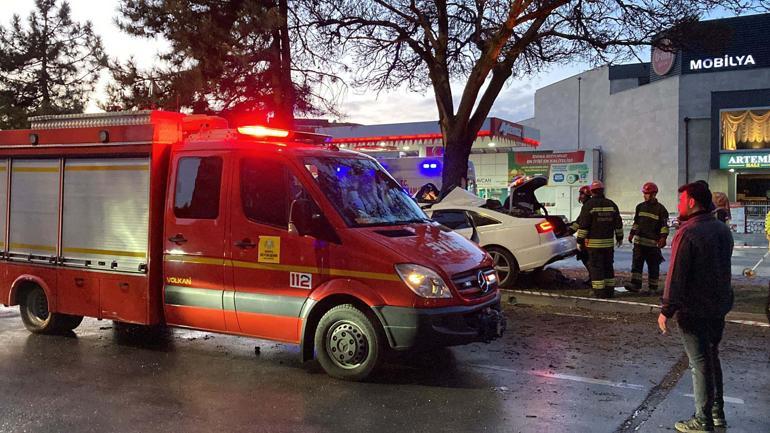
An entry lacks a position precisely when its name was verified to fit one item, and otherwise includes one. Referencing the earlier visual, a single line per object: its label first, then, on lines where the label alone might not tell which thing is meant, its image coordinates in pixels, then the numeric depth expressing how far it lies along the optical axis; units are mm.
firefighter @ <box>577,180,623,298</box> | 9820
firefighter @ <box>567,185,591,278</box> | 10724
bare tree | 12297
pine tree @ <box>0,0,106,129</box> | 26484
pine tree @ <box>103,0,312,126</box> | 12680
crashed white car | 10742
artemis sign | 32125
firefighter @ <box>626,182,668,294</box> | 10234
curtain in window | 32125
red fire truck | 5594
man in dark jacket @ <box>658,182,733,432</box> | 4484
